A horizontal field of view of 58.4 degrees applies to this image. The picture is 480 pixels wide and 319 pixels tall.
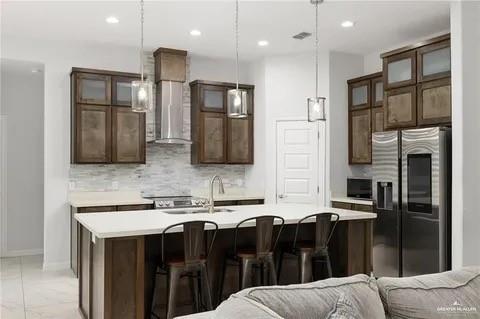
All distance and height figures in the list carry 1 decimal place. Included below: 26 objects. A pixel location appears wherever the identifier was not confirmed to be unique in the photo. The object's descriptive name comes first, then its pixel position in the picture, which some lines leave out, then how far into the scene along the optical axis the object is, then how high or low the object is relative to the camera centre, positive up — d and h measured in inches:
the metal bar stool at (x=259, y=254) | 135.8 -29.4
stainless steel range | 224.4 -20.9
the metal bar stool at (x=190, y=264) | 124.5 -29.9
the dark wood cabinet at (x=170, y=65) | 242.8 +56.2
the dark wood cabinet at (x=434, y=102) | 181.2 +26.3
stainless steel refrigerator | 173.6 -16.5
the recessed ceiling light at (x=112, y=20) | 194.9 +65.9
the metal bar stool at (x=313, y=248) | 145.3 -29.5
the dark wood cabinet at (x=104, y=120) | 221.5 +22.8
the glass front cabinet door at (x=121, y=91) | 228.7 +39.0
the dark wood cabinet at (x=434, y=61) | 182.1 +44.3
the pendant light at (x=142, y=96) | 135.6 +21.4
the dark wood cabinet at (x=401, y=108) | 197.2 +26.0
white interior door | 253.0 +0.5
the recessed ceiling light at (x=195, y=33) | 213.5 +65.6
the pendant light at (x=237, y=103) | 152.0 +21.3
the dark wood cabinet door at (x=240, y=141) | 262.4 +13.6
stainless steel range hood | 244.5 +29.0
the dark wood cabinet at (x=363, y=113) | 237.5 +28.5
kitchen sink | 163.2 -18.8
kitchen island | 120.0 -28.7
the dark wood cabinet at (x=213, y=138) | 253.8 +15.1
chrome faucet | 161.5 -16.3
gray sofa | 69.1 -23.7
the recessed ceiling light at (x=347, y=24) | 201.2 +65.8
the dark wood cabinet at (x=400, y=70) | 197.9 +44.5
